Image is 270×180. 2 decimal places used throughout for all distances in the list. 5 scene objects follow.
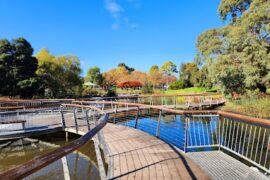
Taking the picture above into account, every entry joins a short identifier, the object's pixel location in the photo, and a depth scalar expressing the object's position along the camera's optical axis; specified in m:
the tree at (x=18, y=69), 13.37
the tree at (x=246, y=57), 9.15
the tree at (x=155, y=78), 33.96
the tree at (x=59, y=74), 16.66
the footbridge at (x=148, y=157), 0.98
